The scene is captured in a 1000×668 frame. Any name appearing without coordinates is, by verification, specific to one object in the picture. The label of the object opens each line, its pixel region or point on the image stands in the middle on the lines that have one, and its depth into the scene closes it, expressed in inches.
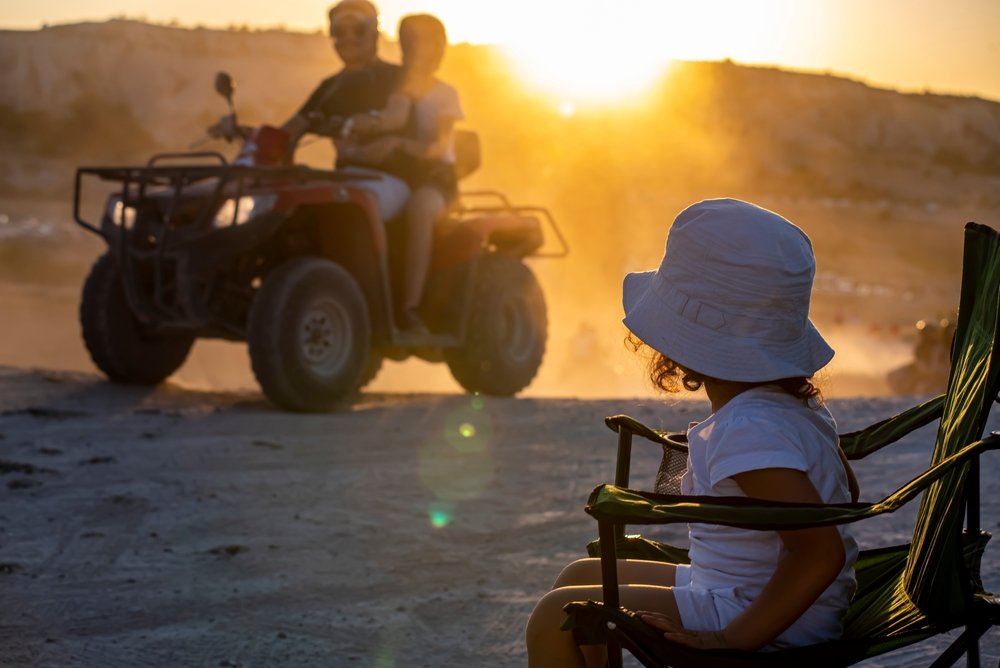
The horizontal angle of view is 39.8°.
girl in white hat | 91.0
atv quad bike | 301.4
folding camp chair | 86.8
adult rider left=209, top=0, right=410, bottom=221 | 335.6
